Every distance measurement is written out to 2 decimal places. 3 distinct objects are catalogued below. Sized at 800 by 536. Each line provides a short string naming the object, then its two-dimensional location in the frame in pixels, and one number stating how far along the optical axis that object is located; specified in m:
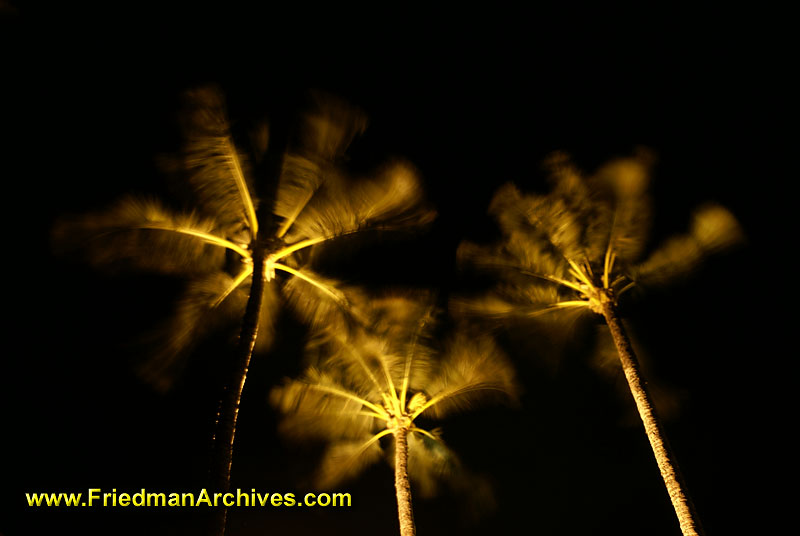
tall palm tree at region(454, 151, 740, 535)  12.09
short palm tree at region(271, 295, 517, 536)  13.86
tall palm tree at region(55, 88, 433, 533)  10.09
